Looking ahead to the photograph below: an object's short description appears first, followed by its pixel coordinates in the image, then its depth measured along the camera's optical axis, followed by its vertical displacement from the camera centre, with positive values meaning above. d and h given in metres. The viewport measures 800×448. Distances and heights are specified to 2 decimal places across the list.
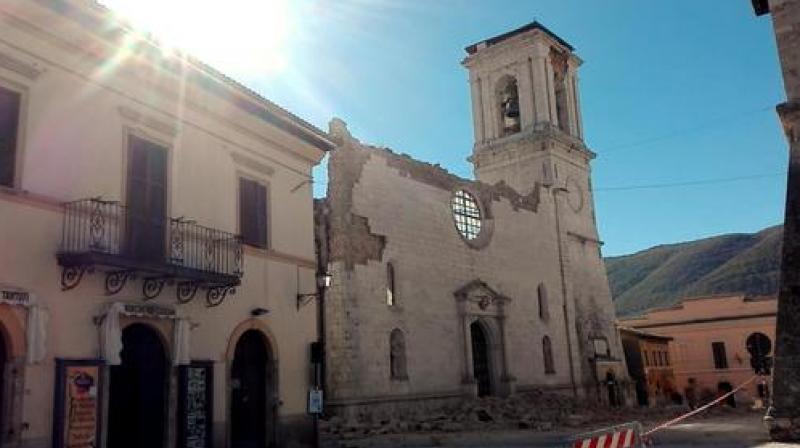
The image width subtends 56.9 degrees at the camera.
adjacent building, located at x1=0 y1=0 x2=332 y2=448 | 9.68 +2.26
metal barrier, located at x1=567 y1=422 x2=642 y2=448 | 8.55 -0.74
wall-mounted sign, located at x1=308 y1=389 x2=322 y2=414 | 14.10 -0.22
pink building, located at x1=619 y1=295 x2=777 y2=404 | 50.06 +2.11
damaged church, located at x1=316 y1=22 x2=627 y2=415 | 24.03 +4.72
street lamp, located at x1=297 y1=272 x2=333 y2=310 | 14.88 +1.80
